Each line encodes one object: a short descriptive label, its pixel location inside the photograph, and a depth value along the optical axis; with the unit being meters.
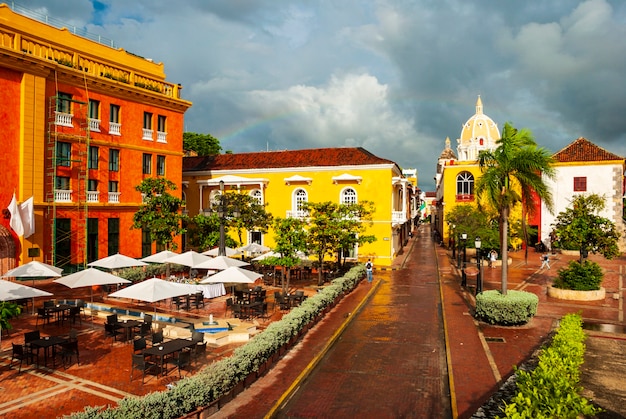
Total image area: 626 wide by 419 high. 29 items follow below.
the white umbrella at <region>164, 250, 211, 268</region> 21.72
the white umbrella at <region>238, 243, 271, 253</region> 28.55
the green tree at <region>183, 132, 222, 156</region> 65.94
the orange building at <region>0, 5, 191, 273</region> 23.22
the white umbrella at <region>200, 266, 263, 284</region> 18.05
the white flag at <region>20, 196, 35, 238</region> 22.14
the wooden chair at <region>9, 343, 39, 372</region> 11.37
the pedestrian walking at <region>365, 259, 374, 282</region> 27.41
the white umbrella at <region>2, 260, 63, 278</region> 17.38
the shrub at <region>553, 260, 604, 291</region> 21.06
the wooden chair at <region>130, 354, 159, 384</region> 10.77
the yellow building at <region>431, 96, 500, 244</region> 46.38
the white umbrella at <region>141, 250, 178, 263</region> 22.81
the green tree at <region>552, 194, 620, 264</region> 21.98
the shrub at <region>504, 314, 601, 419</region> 6.57
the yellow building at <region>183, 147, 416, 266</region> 34.75
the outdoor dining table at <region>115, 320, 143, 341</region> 14.04
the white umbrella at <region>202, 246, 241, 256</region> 26.51
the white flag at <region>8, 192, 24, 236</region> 21.55
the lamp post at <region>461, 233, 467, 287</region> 25.31
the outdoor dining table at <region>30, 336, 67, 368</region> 11.73
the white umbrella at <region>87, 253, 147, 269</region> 20.83
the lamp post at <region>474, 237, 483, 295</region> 20.77
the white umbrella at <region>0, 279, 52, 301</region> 11.96
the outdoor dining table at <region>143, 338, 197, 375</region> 11.06
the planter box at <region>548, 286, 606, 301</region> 20.92
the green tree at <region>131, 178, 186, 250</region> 25.39
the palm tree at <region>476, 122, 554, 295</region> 16.44
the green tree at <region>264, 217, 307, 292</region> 21.11
